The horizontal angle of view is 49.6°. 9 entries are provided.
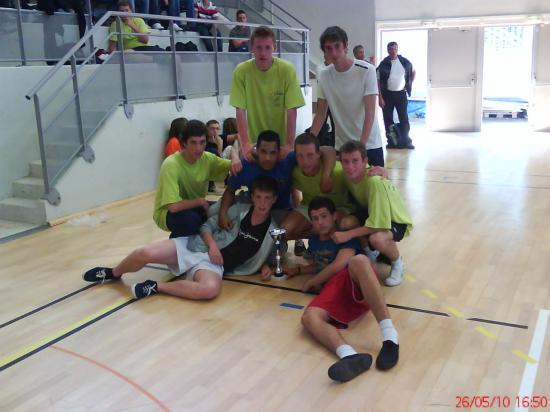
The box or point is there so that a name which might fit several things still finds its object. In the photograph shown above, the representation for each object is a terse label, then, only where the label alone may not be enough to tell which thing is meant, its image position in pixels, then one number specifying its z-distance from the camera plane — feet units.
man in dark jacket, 29.78
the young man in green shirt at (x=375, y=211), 11.04
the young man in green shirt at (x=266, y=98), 12.49
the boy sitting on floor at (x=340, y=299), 8.48
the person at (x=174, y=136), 21.59
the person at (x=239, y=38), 28.02
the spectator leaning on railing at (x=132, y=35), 21.33
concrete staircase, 17.39
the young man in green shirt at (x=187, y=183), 12.15
